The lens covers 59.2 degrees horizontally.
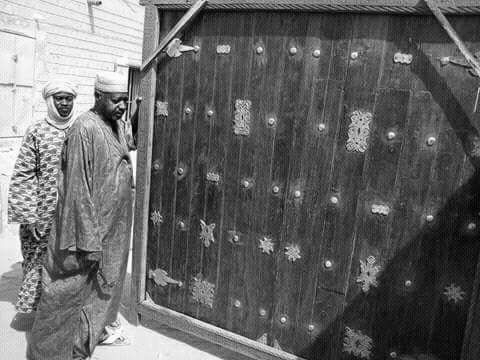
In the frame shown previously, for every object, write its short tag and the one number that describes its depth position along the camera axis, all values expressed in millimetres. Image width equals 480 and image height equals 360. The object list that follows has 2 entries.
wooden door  2131
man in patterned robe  2902
